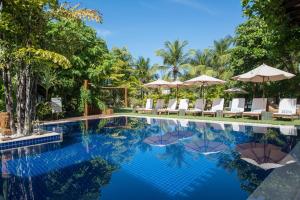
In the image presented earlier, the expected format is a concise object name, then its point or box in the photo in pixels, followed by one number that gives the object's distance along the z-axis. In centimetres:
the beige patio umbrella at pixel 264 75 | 964
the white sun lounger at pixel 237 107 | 1077
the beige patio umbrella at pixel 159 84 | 1420
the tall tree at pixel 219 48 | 2333
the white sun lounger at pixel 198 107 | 1232
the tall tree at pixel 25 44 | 612
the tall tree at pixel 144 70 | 2663
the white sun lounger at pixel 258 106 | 1007
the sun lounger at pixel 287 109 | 927
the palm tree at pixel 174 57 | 2424
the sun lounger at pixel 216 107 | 1169
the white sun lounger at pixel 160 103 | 1423
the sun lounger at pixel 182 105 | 1288
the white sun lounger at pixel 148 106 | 1417
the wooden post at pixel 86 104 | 1320
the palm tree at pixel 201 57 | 2544
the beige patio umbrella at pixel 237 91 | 1394
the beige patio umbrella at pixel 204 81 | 1202
